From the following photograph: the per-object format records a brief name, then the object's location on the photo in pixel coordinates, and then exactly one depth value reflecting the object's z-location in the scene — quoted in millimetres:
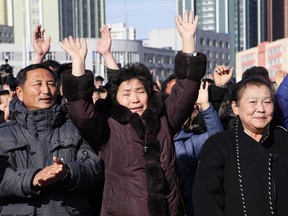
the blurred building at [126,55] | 94938
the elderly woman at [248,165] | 4508
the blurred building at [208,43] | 117625
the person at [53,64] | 7294
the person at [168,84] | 7040
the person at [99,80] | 11045
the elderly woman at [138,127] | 4836
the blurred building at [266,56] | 116188
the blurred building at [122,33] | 107419
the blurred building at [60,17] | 126438
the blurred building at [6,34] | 124938
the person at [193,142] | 6062
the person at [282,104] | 5062
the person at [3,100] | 7812
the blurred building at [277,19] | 188875
